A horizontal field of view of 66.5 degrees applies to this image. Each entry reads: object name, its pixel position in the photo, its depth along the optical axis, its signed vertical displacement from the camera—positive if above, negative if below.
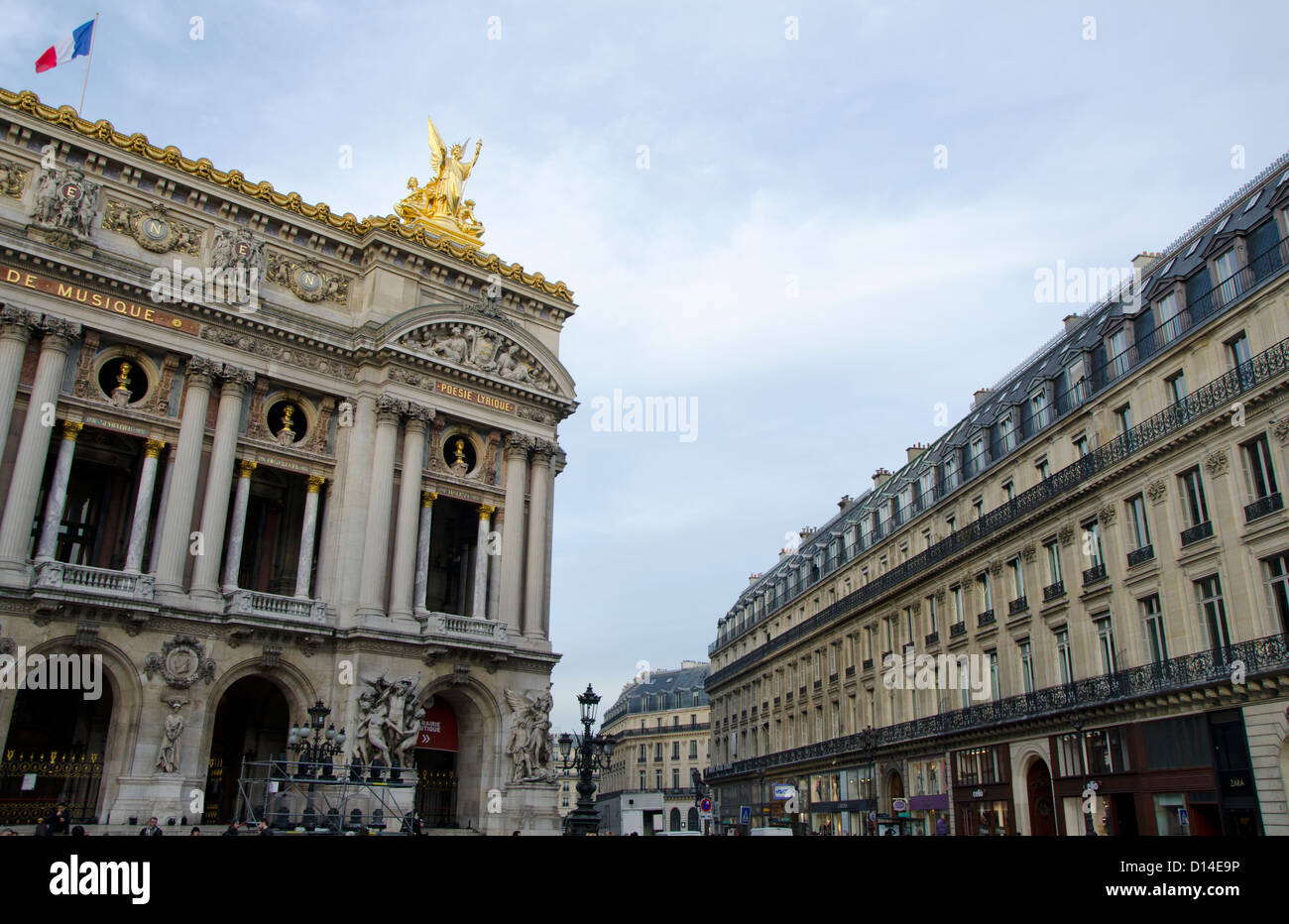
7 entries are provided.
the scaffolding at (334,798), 25.89 -0.09
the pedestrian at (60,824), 21.39 -0.64
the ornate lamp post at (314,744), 27.00 +1.40
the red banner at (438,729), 33.88 +2.19
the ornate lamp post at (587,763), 25.78 +0.90
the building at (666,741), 100.62 +5.76
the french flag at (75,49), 29.73 +21.63
